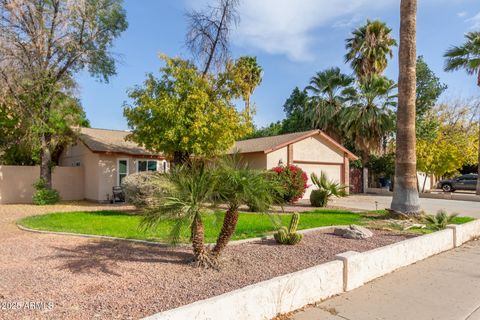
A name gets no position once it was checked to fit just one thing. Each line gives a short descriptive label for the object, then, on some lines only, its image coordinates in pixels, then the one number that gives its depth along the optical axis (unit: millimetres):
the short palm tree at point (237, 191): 5426
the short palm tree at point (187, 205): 5168
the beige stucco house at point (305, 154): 19781
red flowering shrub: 16750
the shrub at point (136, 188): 12367
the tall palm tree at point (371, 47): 28641
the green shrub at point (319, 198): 15984
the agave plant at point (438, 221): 9486
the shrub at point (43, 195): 16547
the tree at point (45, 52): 15680
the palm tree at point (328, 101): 28188
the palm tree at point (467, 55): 22661
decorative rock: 8352
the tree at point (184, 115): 13680
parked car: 30766
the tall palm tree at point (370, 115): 26031
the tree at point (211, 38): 15922
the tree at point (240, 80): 14938
